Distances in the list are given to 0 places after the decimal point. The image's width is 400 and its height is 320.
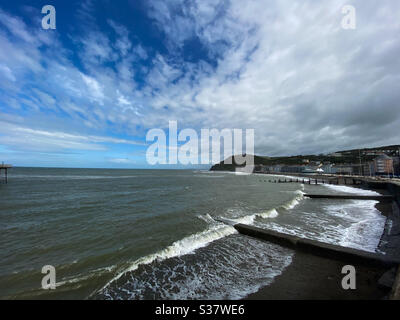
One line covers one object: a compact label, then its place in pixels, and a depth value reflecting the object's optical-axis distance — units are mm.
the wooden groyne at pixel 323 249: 5927
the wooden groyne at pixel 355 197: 21172
